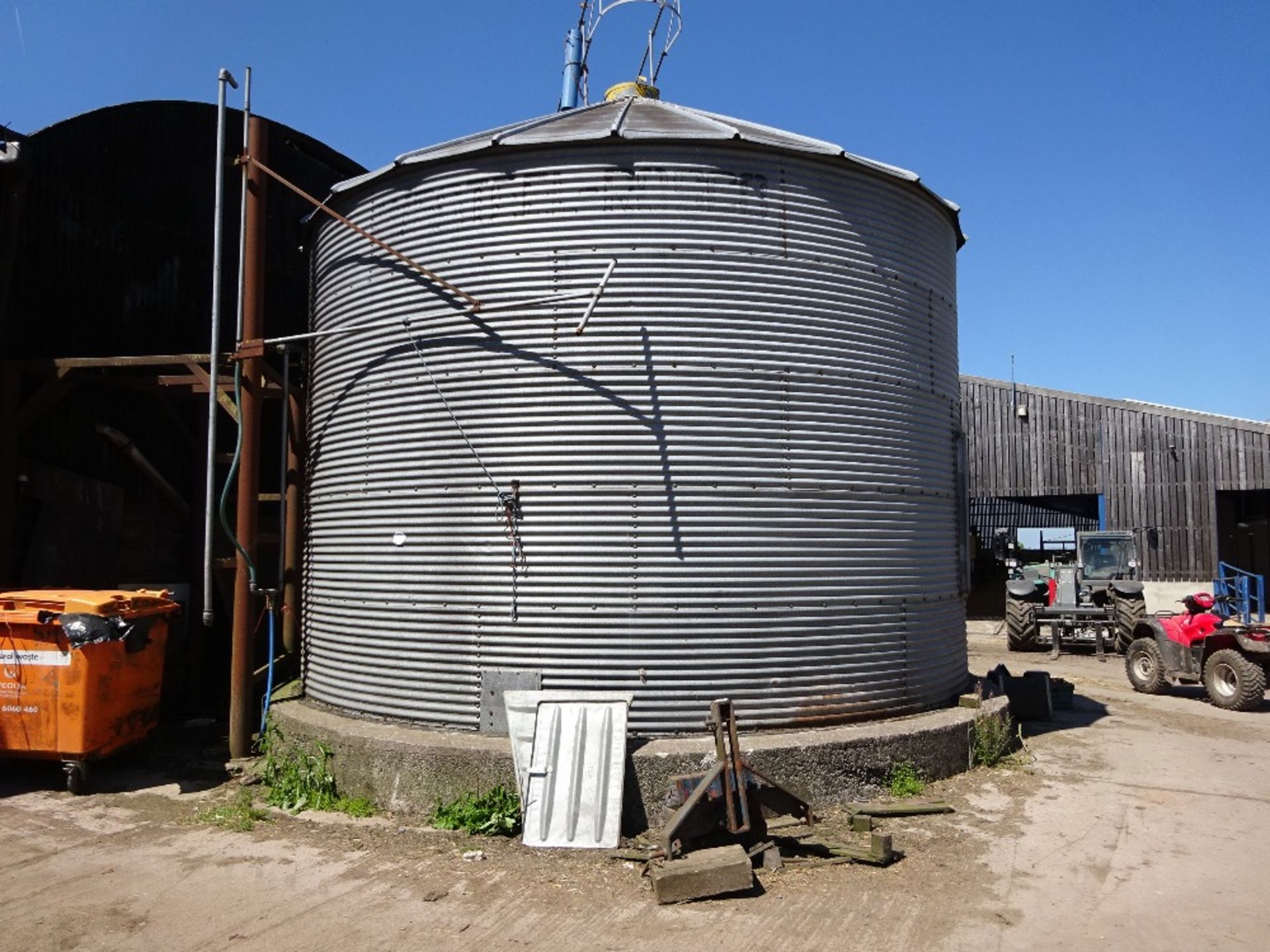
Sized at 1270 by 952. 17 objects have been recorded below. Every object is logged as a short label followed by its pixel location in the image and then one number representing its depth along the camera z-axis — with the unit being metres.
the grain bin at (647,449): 7.77
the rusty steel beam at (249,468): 9.23
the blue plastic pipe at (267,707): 9.32
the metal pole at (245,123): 9.27
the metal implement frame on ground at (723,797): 6.34
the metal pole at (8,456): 10.79
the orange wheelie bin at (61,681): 8.41
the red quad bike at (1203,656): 12.58
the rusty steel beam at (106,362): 10.01
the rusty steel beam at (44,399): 10.78
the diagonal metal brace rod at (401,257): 8.22
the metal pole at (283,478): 9.86
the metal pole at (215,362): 8.37
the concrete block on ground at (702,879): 5.85
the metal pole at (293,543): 10.49
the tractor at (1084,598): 19.02
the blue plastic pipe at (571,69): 15.31
